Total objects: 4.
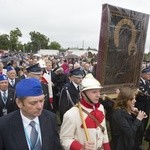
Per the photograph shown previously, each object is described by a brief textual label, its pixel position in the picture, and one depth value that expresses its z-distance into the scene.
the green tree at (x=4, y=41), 75.28
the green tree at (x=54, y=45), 98.73
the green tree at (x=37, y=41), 90.50
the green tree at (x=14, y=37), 70.75
